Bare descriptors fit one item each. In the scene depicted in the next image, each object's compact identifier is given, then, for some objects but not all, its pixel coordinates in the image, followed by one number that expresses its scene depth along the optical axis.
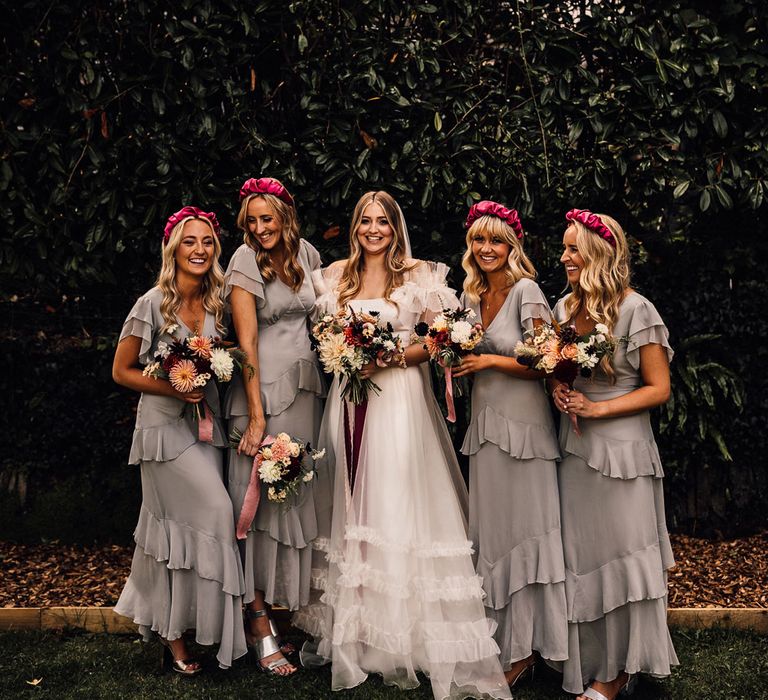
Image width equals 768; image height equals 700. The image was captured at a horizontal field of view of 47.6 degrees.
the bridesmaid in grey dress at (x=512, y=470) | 4.57
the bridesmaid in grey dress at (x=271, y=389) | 4.90
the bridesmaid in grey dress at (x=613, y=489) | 4.34
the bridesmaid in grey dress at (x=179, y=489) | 4.70
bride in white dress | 4.61
